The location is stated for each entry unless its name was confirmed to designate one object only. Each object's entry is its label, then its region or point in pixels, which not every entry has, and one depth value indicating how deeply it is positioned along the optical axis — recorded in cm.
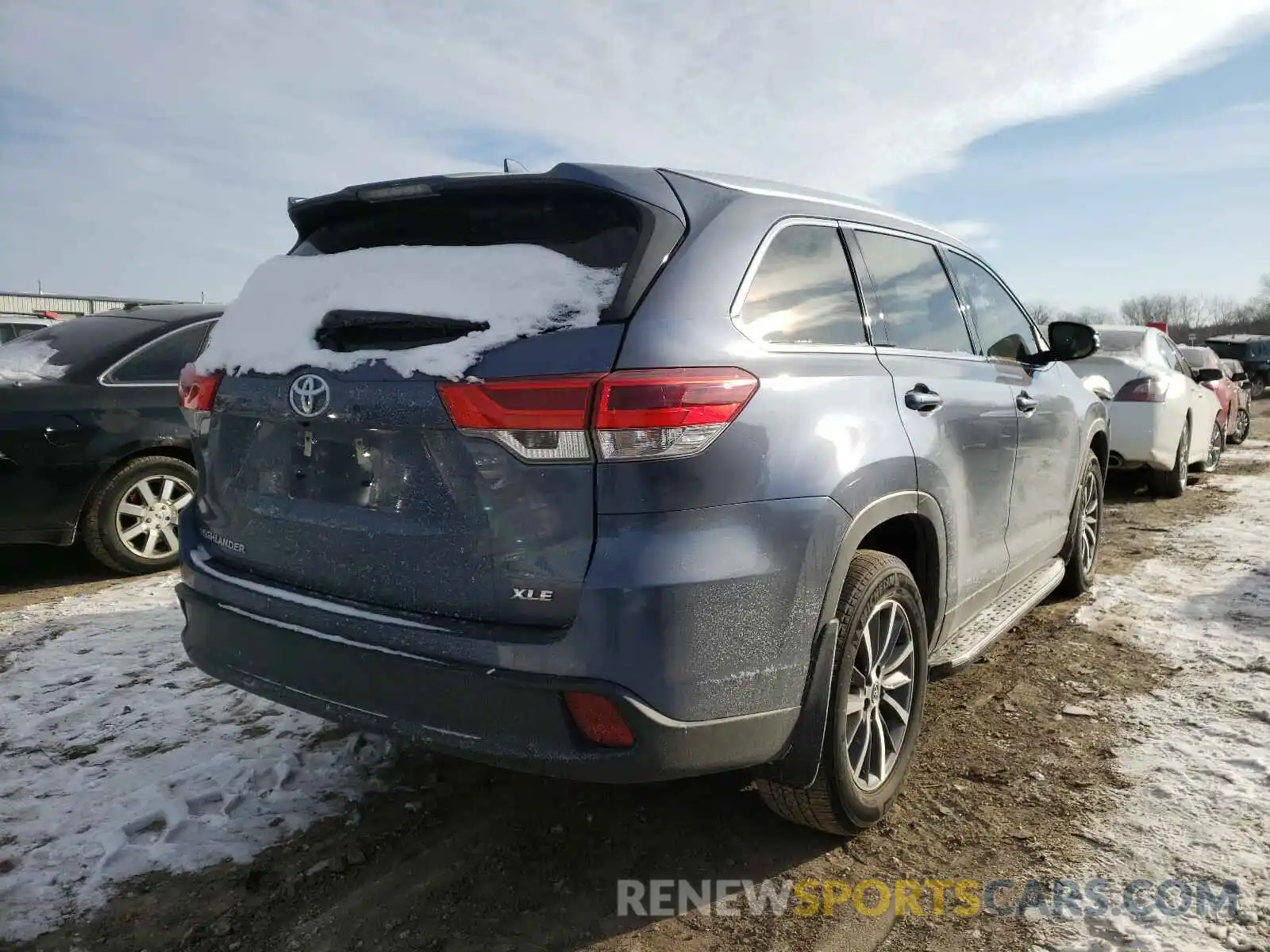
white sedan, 772
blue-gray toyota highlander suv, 194
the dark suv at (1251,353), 2355
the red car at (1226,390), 1095
